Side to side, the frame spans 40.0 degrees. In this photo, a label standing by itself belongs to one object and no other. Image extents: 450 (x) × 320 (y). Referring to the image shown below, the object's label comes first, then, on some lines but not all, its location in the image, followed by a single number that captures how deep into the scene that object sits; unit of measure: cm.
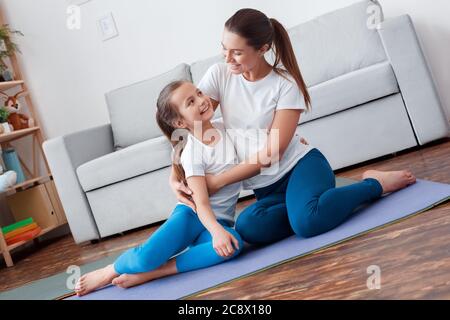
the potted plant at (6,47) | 383
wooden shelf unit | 371
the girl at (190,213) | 173
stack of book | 344
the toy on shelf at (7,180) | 340
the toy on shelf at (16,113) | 385
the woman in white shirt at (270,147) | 172
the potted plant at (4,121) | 364
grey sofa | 266
